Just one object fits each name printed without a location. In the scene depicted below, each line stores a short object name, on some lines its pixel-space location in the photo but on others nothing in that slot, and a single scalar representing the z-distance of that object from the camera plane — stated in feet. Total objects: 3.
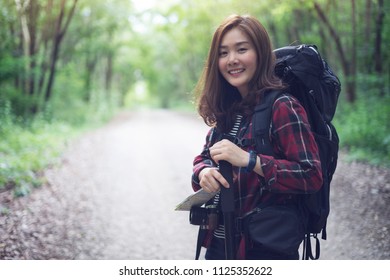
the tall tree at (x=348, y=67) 34.27
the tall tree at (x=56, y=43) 35.48
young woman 4.99
